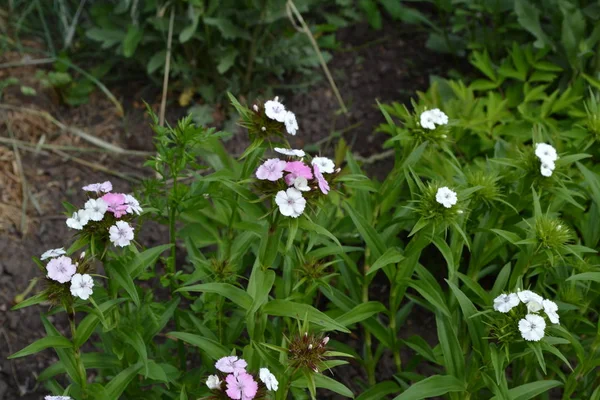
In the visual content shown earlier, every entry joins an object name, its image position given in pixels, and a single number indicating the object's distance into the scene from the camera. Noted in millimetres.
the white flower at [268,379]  992
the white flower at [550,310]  1036
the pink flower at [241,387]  990
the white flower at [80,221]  1034
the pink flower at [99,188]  1064
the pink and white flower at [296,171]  1035
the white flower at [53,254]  1044
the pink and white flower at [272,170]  1034
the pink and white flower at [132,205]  1068
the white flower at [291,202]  1034
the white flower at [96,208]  1036
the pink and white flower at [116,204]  1049
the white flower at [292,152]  1047
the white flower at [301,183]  1031
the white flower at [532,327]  1027
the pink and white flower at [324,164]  1074
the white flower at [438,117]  1211
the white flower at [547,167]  1183
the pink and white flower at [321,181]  1041
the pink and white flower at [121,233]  1044
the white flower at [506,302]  1048
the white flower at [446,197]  1116
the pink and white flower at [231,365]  1004
